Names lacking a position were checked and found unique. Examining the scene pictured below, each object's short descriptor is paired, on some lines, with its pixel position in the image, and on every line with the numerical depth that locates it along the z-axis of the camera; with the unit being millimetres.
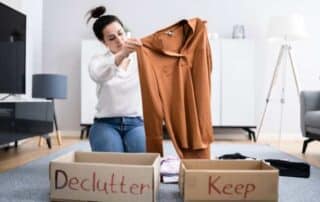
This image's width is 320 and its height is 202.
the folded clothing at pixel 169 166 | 1777
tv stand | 2256
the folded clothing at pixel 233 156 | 2179
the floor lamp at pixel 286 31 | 3766
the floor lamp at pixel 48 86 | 3412
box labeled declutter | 1229
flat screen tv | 2525
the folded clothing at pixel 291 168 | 2008
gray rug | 1529
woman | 1816
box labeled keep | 1227
